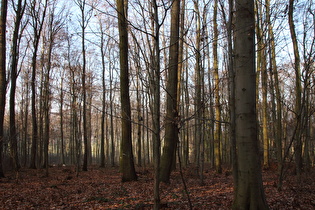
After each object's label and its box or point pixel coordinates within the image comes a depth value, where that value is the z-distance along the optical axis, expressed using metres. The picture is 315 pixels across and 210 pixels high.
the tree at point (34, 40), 13.90
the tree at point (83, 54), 15.23
